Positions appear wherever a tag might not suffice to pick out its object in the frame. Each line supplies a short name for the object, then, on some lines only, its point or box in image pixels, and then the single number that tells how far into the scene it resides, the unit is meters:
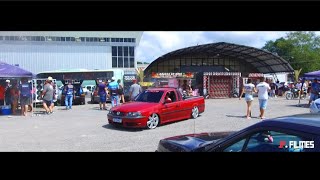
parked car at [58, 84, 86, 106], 17.94
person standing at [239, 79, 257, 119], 10.84
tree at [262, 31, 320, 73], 58.84
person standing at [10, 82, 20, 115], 13.50
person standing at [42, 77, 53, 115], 12.46
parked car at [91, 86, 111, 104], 19.08
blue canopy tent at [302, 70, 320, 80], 15.50
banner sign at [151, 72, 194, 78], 27.50
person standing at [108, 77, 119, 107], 13.37
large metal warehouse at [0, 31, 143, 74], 37.69
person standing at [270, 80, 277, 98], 25.52
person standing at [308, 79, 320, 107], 14.23
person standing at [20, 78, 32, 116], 12.85
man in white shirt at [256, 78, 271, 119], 10.37
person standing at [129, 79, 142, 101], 13.14
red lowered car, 8.84
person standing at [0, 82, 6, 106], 14.06
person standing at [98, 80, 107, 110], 13.58
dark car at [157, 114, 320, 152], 2.39
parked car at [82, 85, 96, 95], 30.64
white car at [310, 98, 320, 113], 8.26
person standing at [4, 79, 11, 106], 13.88
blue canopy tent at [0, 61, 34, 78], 13.18
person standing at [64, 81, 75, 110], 15.13
